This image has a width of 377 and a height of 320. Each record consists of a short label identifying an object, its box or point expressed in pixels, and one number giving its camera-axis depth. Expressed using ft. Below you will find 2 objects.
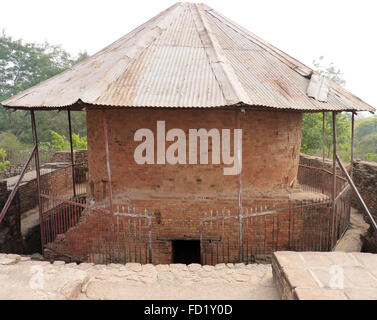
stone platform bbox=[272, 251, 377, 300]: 9.26
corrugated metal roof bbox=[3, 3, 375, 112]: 16.42
